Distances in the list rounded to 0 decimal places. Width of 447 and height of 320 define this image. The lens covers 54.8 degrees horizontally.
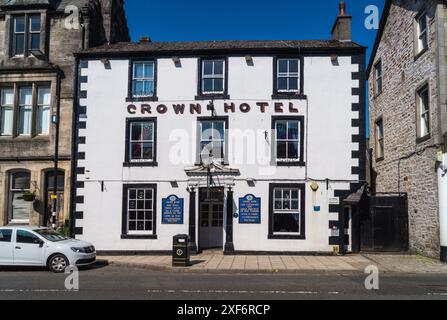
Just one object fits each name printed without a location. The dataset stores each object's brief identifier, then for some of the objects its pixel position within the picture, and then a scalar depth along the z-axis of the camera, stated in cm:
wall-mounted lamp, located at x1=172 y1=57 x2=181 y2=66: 1833
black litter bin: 1441
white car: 1376
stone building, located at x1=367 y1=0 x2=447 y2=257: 1515
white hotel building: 1750
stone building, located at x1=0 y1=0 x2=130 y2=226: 1947
